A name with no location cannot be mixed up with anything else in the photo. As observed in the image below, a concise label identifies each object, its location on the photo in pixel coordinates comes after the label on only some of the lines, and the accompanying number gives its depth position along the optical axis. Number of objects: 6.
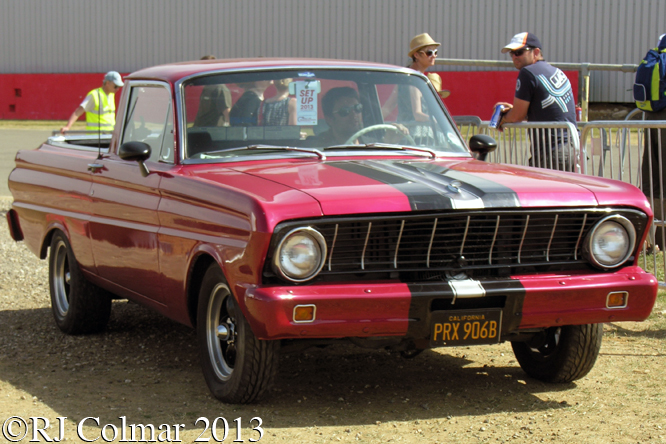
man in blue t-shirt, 11.88
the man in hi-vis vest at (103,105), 17.52
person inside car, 8.33
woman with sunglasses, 8.76
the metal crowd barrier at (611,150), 11.01
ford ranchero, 6.31
